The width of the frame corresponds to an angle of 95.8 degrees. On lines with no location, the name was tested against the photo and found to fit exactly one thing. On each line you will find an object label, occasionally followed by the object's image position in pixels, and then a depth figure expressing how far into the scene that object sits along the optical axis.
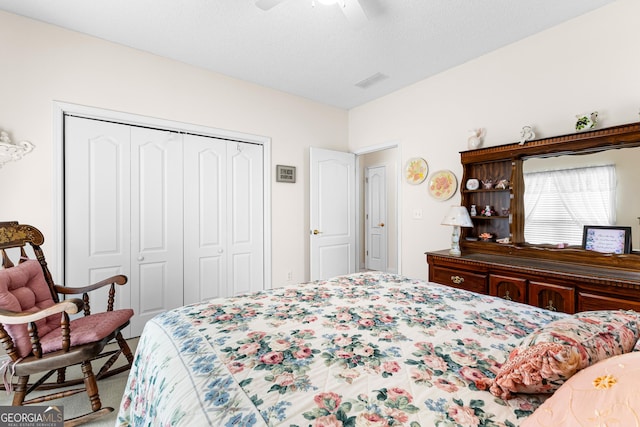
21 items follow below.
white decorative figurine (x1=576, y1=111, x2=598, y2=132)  2.17
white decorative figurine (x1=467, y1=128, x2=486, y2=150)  2.88
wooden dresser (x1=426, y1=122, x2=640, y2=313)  1.87
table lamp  2.73
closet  2.60
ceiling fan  1.79
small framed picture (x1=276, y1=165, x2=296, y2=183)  3.74
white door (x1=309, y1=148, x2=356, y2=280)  3.95
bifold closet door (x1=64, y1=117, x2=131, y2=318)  2.54
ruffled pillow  0.73
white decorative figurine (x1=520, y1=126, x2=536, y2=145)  2.46
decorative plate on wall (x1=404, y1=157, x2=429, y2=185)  3.40
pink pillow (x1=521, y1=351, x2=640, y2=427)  0.54
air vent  3.32
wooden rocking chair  1.61
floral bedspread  0.73
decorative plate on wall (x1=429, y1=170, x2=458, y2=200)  3.12
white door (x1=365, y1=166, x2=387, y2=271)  5.72
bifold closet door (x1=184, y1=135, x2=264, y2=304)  3.17
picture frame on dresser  2.04
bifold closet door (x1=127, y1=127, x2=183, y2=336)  2.85
